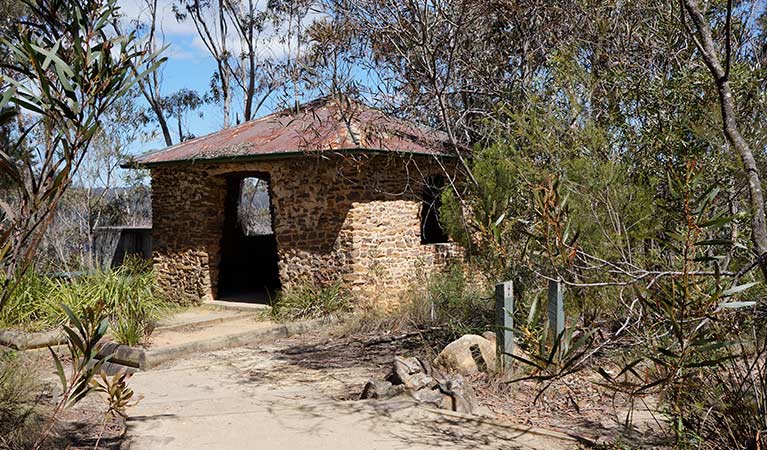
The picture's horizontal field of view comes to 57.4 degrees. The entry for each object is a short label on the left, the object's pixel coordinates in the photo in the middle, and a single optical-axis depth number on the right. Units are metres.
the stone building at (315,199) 11.48
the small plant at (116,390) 3.89
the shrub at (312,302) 11.35
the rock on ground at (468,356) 7.42
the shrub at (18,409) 5.20
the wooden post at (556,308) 6.68
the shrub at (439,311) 8.98
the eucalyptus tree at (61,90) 3.33
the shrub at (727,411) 4.09
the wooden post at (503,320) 7.14
